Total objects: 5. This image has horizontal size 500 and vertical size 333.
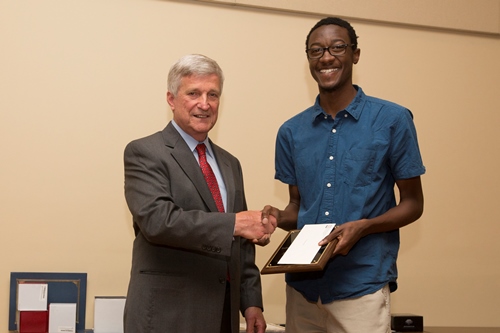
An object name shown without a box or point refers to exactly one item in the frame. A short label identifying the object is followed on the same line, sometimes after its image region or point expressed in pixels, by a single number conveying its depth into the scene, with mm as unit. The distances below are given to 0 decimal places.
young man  2336
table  4002
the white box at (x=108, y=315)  3482
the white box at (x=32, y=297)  3469
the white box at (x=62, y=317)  3453
